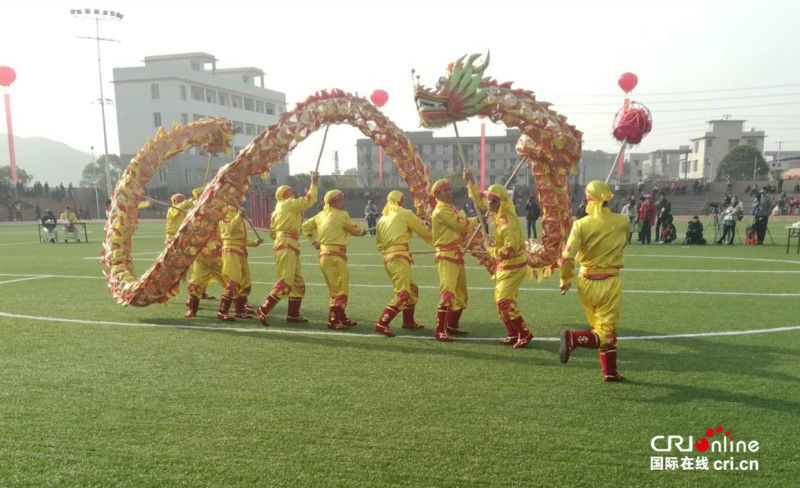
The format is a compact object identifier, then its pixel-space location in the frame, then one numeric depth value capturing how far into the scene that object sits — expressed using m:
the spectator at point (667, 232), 18.16
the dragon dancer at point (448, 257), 7.02
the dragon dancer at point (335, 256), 7.66
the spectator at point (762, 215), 17.06
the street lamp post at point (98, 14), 41.41
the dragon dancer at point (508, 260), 6.42
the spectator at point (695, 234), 17.70
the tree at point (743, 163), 57.84
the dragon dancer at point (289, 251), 7.78
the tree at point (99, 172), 61.97
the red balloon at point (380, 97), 20.11
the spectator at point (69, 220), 21.69
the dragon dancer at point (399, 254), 7.16
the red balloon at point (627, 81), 12.24
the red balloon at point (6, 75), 33.45
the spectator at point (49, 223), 21.17
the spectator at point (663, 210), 18.22
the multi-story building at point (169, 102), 53.97
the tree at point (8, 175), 61.36
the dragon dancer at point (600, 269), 5.20
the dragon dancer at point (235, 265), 8.32
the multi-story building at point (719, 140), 72.44
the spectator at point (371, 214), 22.88
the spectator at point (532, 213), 19.22
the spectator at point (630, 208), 19.10
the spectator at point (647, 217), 17.94
